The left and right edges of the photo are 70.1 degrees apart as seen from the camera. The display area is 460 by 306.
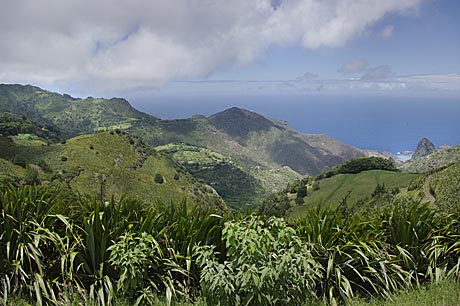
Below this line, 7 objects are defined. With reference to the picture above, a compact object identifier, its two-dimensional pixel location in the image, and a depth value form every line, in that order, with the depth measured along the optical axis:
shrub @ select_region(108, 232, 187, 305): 3.75
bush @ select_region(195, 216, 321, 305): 3.38
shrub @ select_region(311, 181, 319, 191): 85.94
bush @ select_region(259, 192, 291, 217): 76.35
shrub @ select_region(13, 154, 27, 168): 57.49
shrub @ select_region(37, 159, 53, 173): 62.09
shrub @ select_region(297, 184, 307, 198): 82.81
